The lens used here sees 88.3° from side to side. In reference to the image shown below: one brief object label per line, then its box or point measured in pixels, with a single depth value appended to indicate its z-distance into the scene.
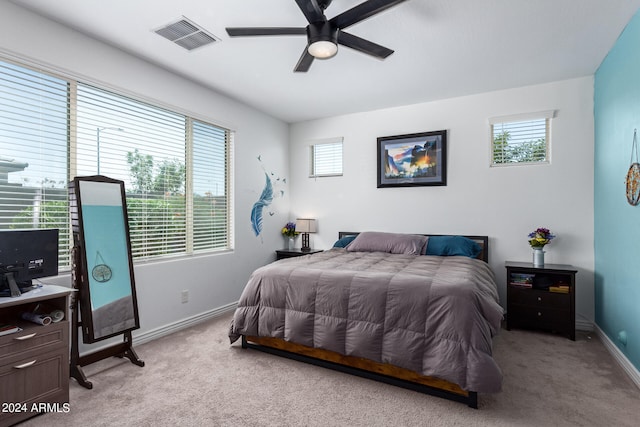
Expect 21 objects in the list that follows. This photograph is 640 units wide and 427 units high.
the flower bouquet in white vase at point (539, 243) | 3.55
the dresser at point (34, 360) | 1.85
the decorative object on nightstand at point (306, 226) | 5.02
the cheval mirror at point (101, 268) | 2.48
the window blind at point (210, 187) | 3.87
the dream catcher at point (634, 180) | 2.45
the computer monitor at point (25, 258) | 1.99
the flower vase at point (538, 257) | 3.55
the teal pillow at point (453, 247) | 3.81
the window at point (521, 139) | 3.85
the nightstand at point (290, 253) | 4.84
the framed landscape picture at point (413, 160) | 4.36
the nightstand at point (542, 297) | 3.27
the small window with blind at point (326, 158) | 5.16
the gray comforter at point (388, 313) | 2.05
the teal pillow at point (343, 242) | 4.59
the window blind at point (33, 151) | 2.35
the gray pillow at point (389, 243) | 3.98
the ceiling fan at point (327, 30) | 2.04
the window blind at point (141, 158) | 2.85
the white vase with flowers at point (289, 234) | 5.20
